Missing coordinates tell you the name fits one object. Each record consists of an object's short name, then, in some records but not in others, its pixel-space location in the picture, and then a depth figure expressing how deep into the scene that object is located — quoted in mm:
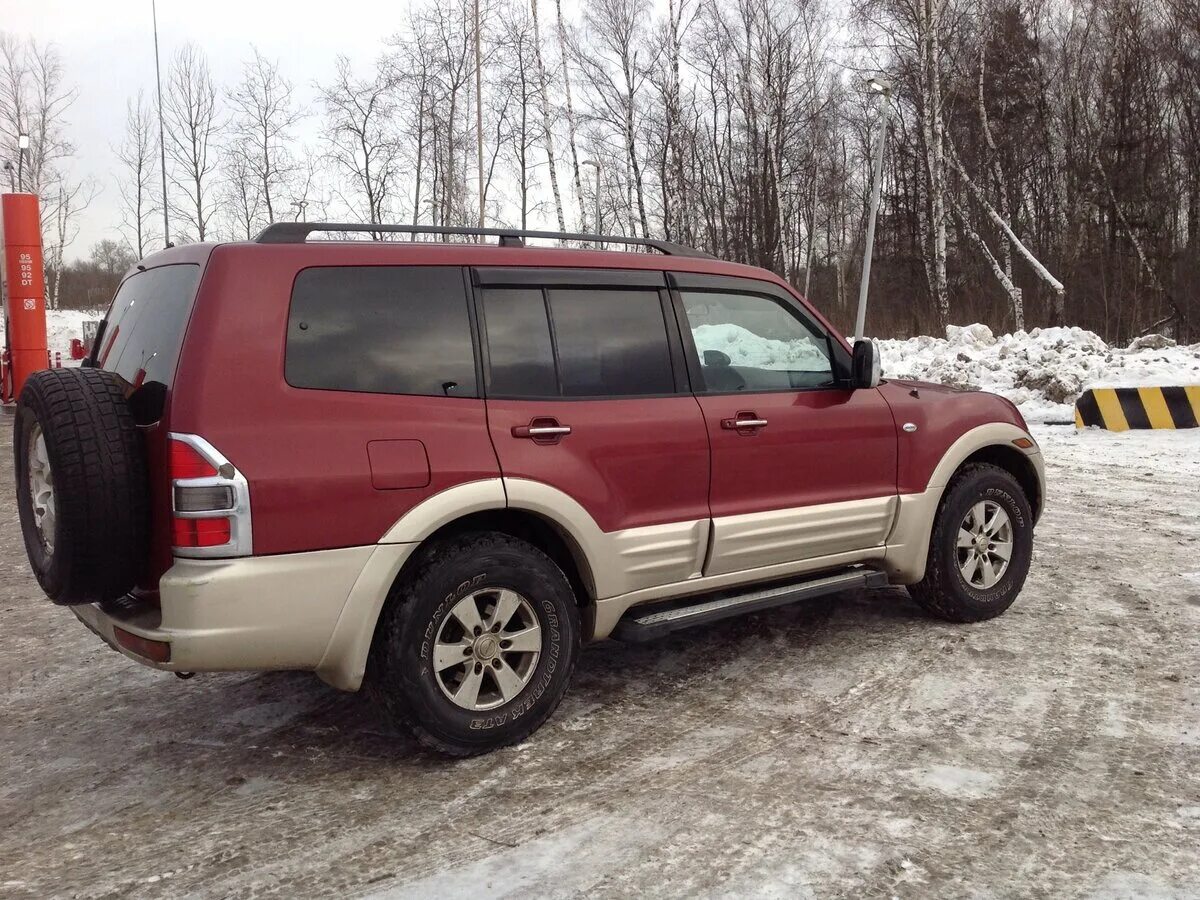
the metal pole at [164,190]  27952
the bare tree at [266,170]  35562
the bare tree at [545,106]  30766
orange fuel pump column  16156
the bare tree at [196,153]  36125
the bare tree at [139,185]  39438
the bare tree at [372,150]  34500
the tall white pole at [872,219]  21047
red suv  3072
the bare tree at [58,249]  45219
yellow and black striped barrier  11938
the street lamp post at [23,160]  26278
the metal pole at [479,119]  28908
